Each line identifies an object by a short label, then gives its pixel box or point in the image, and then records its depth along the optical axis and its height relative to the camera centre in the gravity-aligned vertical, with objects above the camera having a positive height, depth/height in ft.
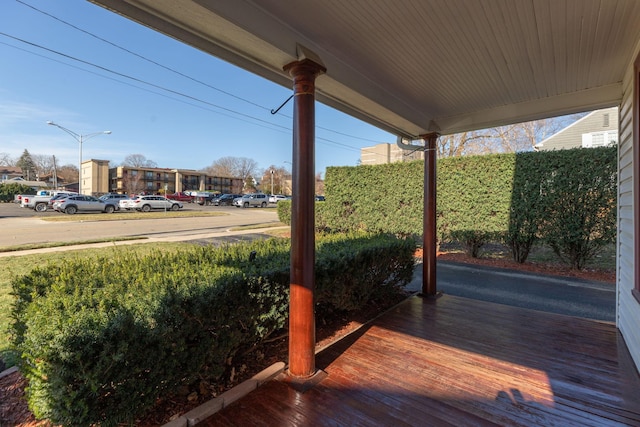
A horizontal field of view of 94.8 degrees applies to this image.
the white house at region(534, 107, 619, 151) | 45.29 +13.02
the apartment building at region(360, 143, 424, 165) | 113.25 +24.51
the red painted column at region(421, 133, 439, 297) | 13.69 -0.34
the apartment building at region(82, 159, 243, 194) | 156.15 +17.89
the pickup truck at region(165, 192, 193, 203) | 115.34 +5.26
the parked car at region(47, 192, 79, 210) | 73.47 +2.11
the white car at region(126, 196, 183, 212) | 75.20 +1.91
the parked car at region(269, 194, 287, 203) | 116.89 +5.06
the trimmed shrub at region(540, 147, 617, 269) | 18.11 +0.59
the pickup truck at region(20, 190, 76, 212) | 71.70 +2.09
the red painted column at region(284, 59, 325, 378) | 6.97 -0.25
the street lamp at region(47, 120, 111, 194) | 61.28 +16.13
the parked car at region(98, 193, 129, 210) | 72.19 +2.37
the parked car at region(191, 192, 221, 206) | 110.73 +4.76
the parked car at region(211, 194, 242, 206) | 107.86 +3.91
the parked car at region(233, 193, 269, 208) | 101.63 +3.41
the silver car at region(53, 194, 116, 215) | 64.64 +1.27
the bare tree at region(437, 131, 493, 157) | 47.17 +11.40
